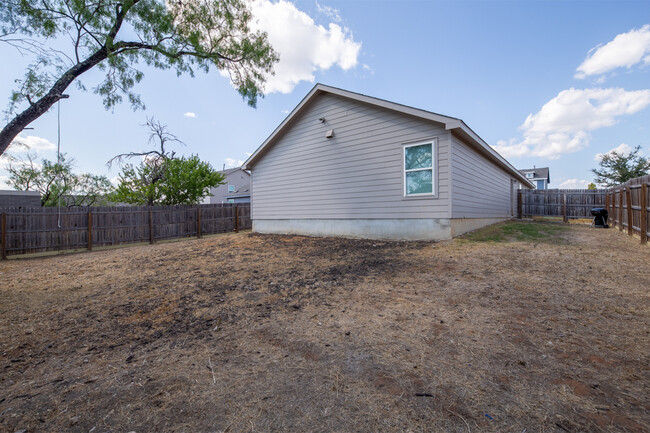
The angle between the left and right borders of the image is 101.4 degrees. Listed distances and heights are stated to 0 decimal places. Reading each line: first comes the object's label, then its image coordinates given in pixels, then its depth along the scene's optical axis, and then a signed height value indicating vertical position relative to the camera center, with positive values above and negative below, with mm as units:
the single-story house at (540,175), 36812 +5502
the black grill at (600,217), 10852 -122
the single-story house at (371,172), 7785 +1556
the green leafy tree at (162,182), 15508 +2115
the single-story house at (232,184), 36812 +4772
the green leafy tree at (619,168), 24438 +4381
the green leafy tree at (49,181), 18375 +2723
